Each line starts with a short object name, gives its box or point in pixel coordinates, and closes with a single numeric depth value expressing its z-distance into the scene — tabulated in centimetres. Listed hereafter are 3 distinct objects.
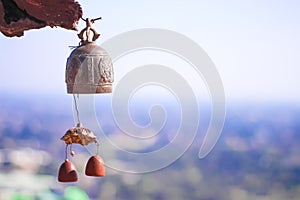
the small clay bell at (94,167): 411
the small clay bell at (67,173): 418
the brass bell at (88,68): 377
